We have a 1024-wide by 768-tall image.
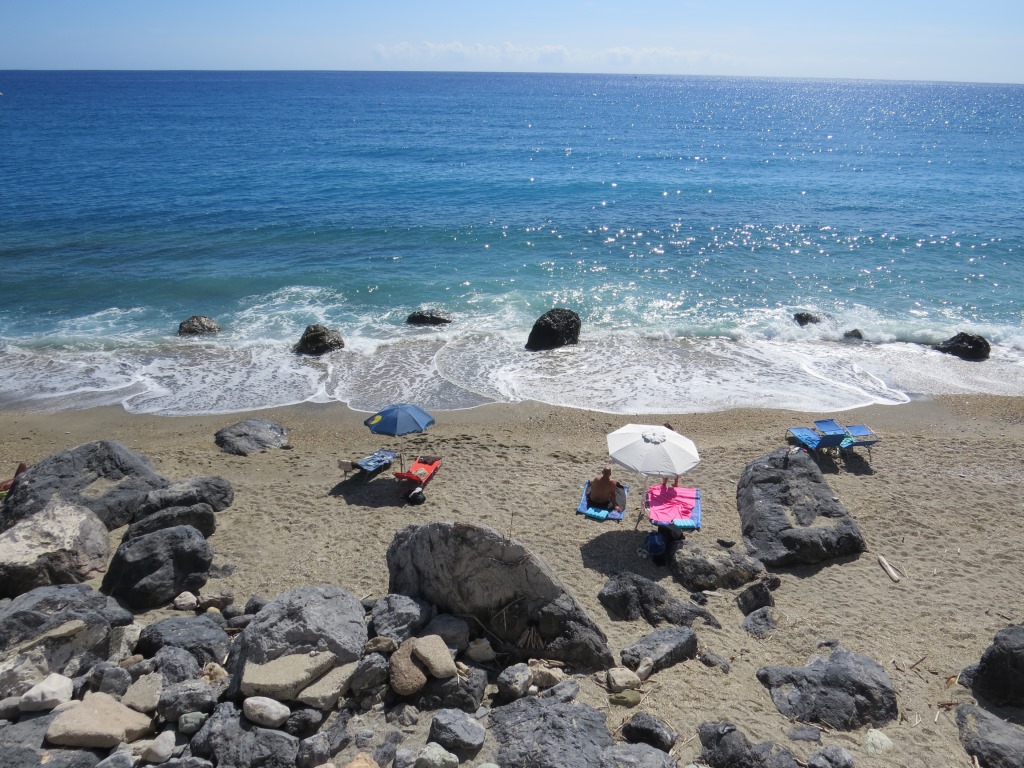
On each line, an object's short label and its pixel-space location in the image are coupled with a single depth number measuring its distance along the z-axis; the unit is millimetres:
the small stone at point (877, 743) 7098
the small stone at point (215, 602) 10023
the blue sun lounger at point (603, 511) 12320
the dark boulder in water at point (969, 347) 21469
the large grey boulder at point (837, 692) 7586
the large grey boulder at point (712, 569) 10758
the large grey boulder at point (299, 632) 7473
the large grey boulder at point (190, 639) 8359
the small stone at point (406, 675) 7527
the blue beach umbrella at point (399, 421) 14125
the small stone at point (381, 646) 7902
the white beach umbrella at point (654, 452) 12008
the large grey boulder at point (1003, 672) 7852
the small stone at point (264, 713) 6875
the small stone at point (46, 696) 6977
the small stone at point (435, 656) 7570
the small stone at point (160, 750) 6602
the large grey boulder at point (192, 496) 12314
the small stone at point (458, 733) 6812
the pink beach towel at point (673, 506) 11773
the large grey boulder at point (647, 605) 9664
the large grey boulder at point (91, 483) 12023
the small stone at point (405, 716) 7281
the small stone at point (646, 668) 8174
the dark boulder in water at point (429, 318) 24266
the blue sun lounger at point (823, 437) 14891
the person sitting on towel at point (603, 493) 12633
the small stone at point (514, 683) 7664
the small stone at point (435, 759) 6574
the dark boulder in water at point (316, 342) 21844
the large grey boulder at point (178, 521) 11438
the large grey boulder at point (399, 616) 8227
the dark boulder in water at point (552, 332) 22078
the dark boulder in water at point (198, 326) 23391
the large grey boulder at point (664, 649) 8422
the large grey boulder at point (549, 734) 6551
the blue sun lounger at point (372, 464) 14000
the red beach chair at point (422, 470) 13609
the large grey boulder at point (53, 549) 9984
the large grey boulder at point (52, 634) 7473
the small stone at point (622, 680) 7879
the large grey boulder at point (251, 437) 15805
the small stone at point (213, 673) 7852
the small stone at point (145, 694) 7199
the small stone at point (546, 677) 7914
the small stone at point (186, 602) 10016
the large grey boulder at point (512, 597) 8406
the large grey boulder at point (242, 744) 6562
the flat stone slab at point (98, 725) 6582
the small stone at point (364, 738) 6961
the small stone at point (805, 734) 7246
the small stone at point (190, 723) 6953
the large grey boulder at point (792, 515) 11336
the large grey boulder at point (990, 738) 6996
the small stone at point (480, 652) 8242
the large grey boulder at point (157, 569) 10125
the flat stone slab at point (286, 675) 7074
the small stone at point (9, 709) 6945
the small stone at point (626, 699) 7653
